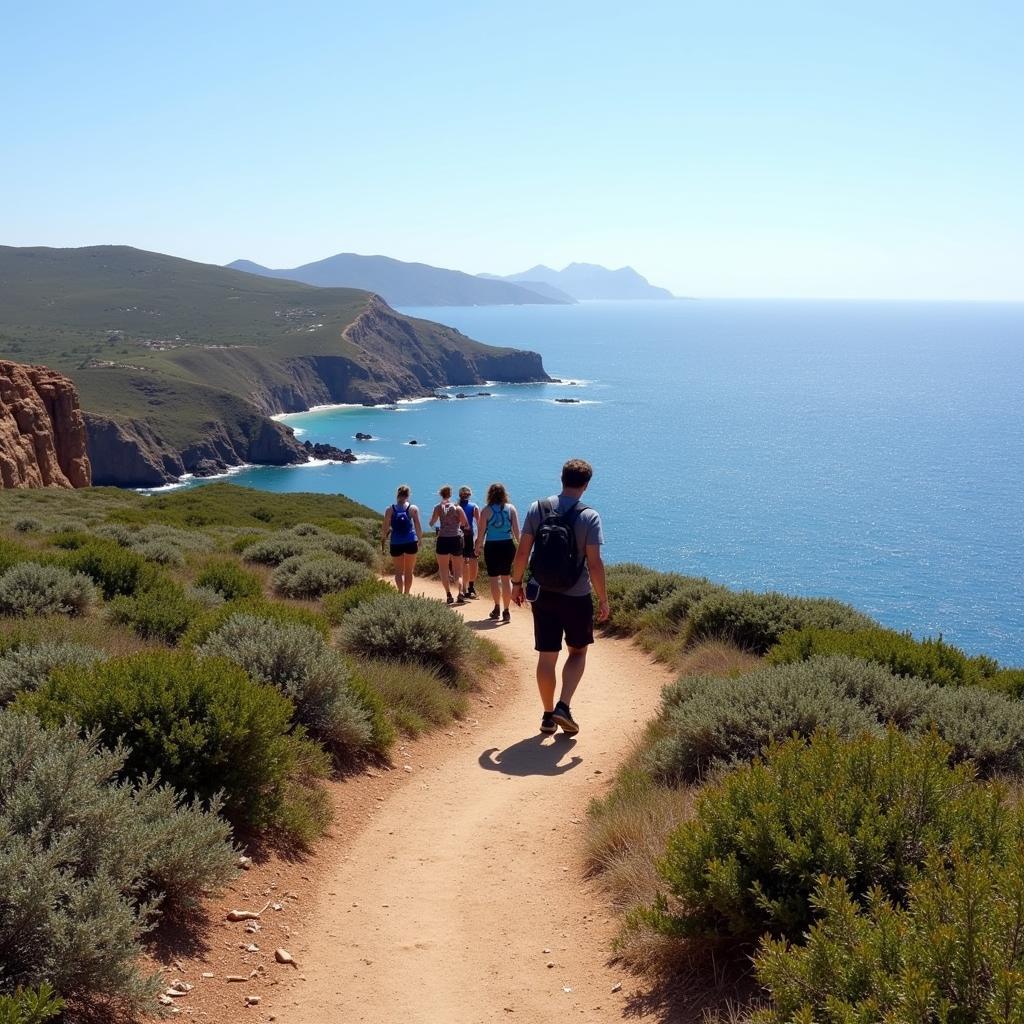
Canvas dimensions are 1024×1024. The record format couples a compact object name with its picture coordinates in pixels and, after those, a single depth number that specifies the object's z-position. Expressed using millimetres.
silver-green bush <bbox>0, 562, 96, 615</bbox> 8945
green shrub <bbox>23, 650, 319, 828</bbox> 4980
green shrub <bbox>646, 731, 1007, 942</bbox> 3467
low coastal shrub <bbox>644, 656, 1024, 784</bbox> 5789
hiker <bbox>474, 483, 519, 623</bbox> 12438
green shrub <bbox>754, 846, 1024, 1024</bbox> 2398
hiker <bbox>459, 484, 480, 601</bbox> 14391
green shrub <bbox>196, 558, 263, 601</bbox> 11336
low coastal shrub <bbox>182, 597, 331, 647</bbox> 7732
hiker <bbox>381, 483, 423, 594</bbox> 13188
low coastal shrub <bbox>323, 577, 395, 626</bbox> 10414
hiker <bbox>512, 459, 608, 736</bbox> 7438
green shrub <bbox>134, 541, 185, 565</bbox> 14266
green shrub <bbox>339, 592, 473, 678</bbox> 9008
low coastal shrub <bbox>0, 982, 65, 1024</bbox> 2756
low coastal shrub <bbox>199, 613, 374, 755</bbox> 6711
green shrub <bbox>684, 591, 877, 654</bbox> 10586
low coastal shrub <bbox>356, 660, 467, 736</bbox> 7820
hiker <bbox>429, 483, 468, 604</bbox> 14055
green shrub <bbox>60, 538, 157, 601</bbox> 10461
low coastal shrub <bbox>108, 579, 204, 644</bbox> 8555
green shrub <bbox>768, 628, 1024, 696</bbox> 7887
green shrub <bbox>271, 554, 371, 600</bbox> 12891
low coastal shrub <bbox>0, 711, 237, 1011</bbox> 3250
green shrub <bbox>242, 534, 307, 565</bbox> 16281
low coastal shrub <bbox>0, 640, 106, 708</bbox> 5961
